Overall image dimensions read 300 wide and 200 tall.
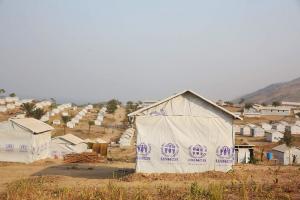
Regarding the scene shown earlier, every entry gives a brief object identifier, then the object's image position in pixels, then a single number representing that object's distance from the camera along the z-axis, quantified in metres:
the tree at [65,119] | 72.31
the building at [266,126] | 73.46
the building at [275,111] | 98.01
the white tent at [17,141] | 29.36
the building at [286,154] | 38.97
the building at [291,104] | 130.31
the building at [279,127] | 71.69
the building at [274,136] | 61.28
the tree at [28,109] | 68.25
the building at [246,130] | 70.31
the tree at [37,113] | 68.75
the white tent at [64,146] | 35.23
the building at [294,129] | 69.25
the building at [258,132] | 68.28
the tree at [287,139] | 55.64
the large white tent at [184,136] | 18.41
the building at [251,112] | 92.89
